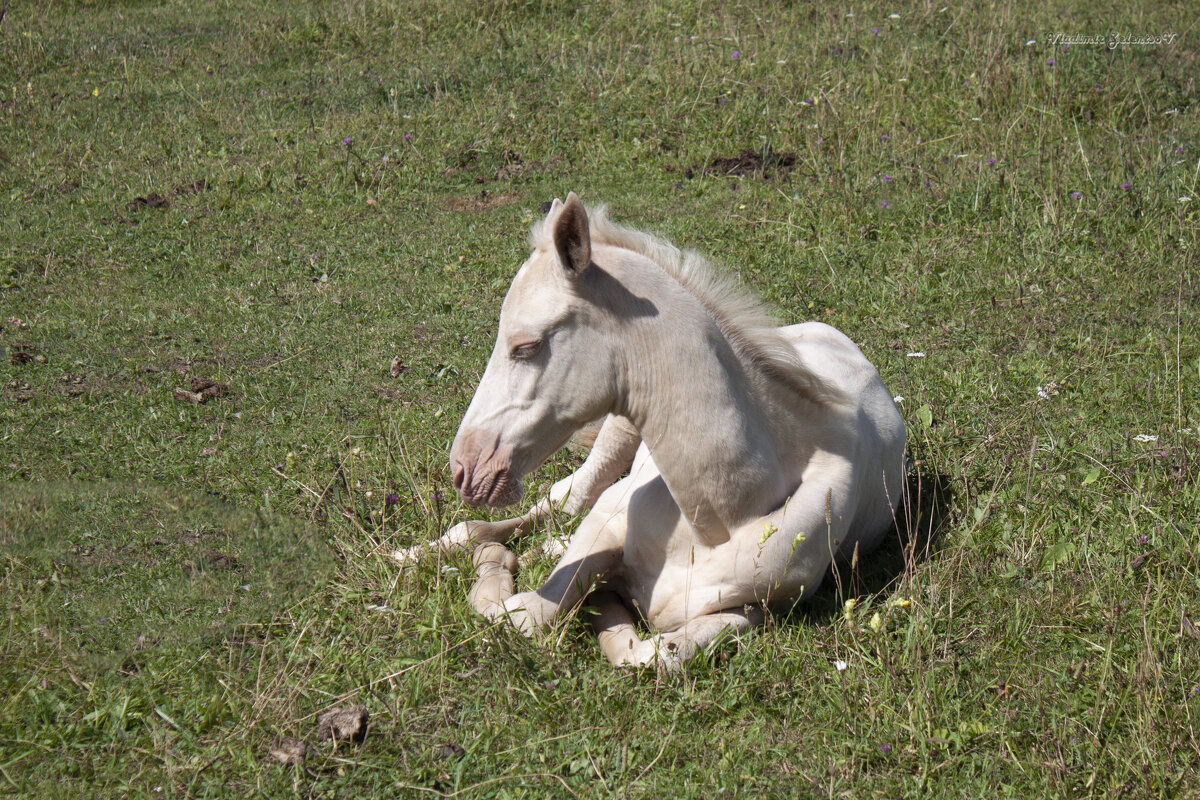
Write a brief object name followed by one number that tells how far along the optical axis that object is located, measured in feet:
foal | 20.27
